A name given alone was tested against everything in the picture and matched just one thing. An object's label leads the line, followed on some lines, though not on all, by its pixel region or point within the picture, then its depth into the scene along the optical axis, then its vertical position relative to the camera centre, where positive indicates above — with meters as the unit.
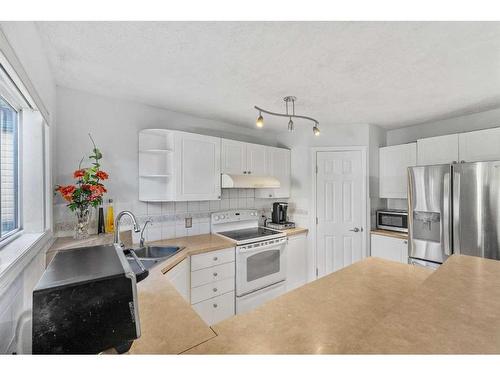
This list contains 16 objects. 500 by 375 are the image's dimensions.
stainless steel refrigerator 2.13 -0.24
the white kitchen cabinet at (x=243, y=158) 2.97 +0.41
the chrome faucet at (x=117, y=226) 1.78 -0.27
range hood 2.87 +0.10
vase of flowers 1.87 -0.05
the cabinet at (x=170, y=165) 2.49 +0.26
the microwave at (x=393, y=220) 3.08 -0.43
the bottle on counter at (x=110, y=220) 2.23 -0.28
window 1.26 +0.12
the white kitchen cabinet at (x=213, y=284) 2.33 -0.97
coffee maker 3.59 -0.35
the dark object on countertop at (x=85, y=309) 0.53 -0.28
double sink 2.29 -0.60
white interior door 3.31 -0.30
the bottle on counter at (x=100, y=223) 2.16 -0.29
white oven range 2.69 -0.81
